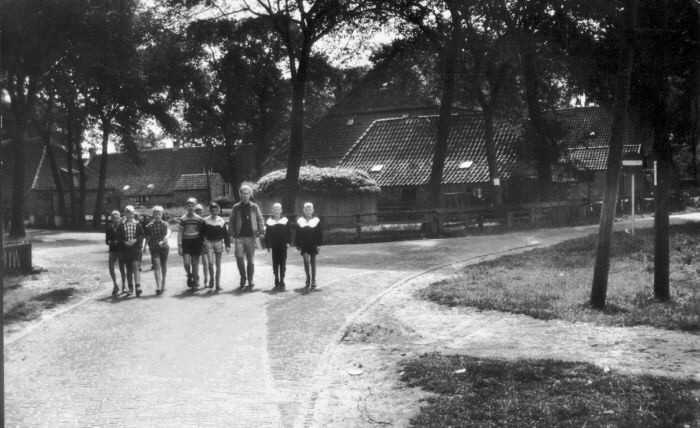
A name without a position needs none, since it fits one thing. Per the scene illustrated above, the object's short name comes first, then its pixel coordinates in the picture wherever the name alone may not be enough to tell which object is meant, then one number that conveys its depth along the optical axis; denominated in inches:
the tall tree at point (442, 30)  1163.9
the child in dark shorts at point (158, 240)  610.8
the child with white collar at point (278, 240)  594.5
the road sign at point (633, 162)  741.3
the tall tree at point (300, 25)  1168.2
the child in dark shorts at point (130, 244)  601.0
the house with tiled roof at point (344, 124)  2048.5
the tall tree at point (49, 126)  1923.0
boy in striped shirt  608.4
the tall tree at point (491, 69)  1096.8
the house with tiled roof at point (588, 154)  1381.6
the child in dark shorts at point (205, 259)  619.5
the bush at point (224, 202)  2719.0
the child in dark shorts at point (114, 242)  603.8
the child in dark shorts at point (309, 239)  592.4
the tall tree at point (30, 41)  949.8
